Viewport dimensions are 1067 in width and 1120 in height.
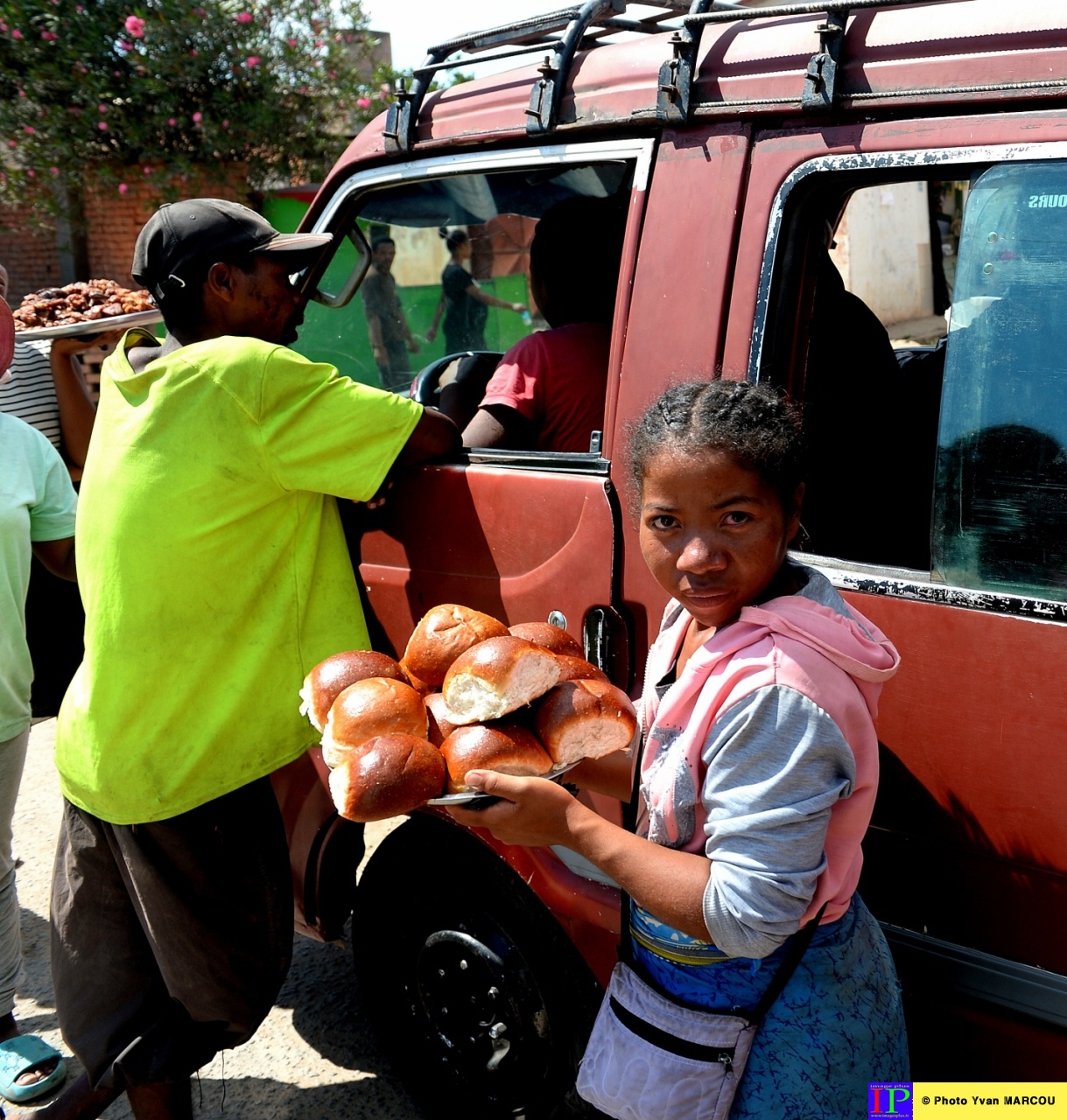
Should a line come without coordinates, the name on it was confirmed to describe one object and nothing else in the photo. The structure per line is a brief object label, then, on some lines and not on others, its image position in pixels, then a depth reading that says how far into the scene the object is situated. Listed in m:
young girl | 1.35
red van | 1.66
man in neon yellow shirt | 2.18
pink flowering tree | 10.55
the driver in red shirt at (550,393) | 2.54
